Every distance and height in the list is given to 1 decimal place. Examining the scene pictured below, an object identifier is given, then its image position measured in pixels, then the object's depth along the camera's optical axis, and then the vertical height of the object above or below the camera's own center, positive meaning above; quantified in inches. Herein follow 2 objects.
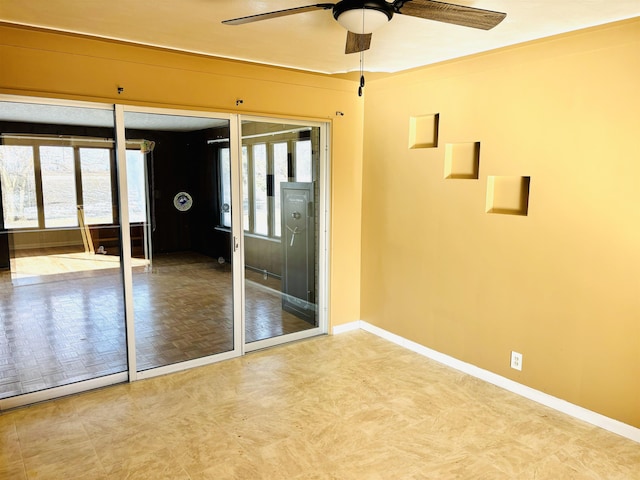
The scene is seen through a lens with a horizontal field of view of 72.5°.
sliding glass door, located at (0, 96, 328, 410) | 123.3 -16.7
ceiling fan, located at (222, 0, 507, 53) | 72.7 +30.5
